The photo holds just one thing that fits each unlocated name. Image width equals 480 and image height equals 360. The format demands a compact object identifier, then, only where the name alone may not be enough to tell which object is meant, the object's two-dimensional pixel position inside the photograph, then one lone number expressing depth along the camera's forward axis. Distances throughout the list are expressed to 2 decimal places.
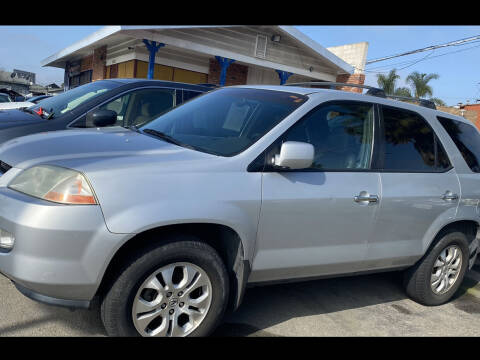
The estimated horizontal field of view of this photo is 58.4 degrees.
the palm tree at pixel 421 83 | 31.12
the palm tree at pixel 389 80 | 29.45
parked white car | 7.05
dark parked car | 4.59
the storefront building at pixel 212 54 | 12.92
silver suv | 2.38
